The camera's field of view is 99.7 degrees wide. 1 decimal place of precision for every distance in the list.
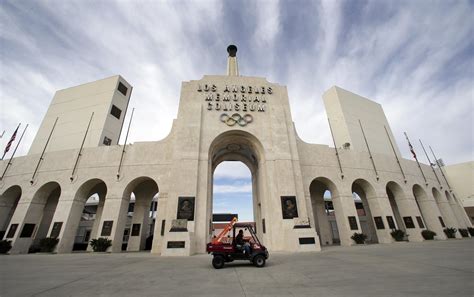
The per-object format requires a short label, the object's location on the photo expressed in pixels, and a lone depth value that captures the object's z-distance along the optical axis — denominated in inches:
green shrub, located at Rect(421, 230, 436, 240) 840.3
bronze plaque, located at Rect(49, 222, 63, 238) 695.8
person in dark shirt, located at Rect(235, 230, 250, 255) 359.6
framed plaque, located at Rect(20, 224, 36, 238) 726.2
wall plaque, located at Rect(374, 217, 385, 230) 821.7
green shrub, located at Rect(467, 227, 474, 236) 1028.6
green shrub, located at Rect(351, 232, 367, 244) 753.6
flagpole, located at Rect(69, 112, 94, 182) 775.1
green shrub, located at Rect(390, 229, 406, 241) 791.7
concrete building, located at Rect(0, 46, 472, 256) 664.4
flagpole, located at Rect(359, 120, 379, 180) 899.7
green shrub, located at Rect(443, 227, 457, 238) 924.6
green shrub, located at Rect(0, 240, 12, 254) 668.1
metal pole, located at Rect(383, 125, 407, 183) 952.3
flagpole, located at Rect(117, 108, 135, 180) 770.3
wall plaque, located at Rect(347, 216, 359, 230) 780.6
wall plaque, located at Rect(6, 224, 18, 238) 714.8
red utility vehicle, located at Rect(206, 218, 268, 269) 338.3
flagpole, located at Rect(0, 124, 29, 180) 859.4
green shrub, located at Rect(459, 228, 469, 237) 997.2
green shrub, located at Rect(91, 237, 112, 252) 668.6
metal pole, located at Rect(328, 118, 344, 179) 850.8
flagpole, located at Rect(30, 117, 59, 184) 800.9
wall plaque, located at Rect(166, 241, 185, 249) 541.0
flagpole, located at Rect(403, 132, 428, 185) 1038.8
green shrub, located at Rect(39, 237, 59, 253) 669.9
